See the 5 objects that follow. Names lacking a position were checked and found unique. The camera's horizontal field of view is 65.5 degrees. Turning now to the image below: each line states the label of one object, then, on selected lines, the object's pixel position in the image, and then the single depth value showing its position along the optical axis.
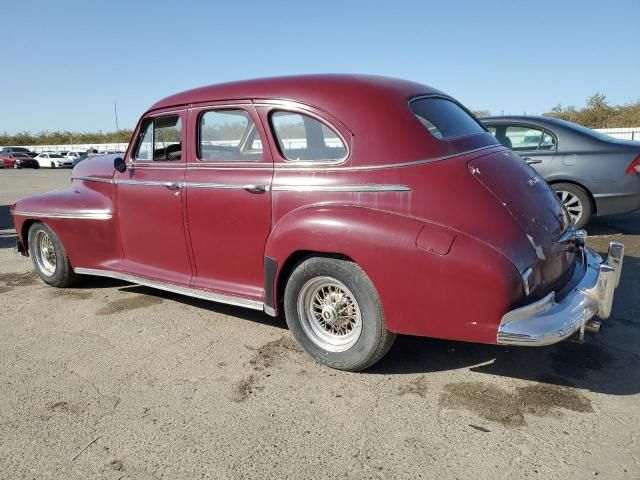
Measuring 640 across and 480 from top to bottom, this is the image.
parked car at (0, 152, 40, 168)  38.53
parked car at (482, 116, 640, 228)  6.03
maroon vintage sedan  2.67
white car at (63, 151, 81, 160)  38.30
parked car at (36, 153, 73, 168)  37.94
